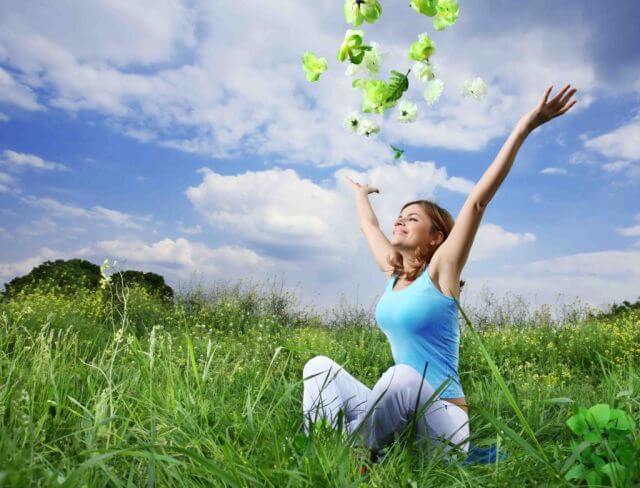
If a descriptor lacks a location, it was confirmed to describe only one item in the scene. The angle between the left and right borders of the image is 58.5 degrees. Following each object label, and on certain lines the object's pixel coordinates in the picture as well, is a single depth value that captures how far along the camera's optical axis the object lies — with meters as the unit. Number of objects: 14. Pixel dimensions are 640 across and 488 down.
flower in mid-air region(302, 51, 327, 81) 2.21
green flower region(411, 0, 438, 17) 2.03
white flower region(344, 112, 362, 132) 2.60
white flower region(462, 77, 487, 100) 2.35
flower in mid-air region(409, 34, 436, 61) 2.21
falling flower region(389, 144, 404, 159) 2.45
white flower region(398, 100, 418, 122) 2.48
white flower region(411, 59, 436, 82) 2.28
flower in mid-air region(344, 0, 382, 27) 2.02
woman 2.56
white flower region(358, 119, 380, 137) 2.50
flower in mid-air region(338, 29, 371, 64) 2.09
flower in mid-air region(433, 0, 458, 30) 2.12
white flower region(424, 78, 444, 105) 2.34
